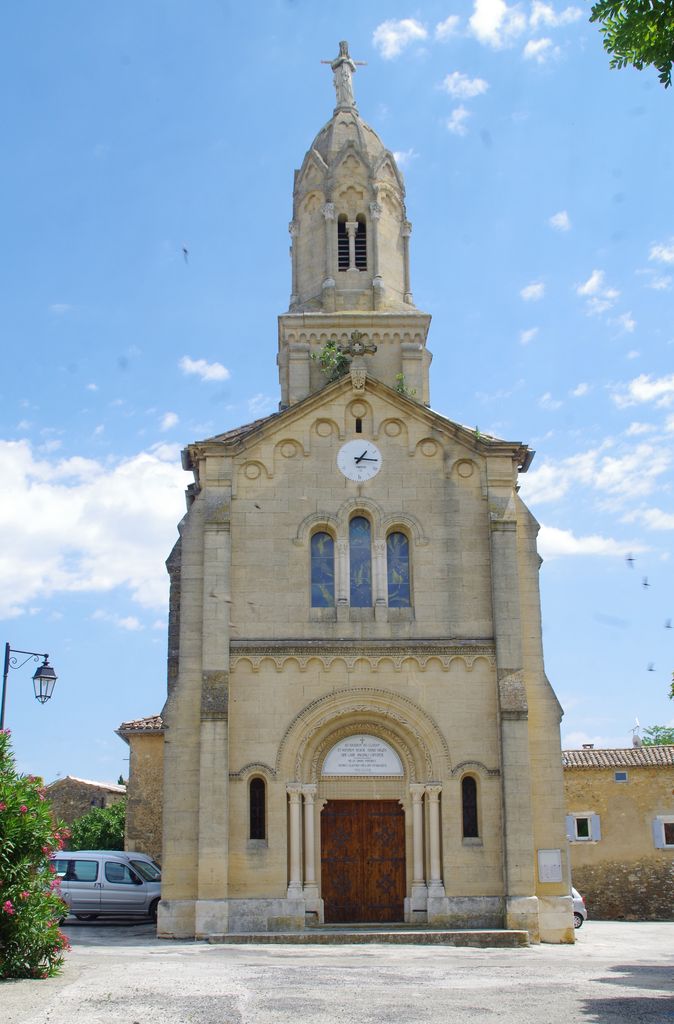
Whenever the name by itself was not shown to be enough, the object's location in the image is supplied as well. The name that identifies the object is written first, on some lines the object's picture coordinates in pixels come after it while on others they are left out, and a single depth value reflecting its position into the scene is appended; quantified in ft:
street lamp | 67.72
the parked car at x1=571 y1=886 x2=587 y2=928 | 88.92
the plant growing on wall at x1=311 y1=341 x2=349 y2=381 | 90.12
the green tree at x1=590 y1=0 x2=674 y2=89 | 35.14
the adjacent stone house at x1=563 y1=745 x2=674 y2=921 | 108.58
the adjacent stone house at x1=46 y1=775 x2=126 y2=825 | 137.59
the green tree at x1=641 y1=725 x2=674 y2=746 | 279.90
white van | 84.84
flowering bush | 45.62
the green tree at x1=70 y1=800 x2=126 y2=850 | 117.08
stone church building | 72.43
